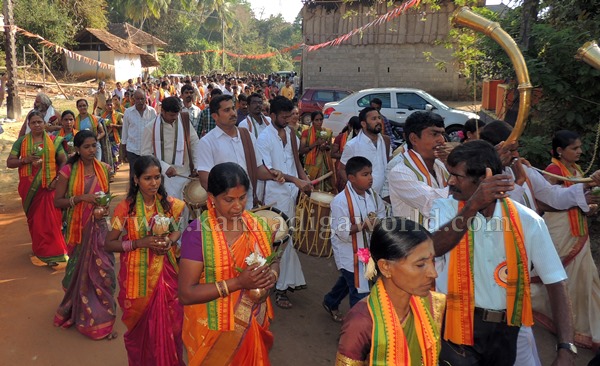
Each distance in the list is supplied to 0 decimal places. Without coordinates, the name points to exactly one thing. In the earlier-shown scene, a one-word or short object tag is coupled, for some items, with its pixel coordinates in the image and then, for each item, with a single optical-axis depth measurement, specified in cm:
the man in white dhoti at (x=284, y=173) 550
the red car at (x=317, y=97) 1681
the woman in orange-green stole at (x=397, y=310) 201
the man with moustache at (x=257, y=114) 727
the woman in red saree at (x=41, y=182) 646
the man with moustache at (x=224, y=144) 507
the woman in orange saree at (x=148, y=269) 368
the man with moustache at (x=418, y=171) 368
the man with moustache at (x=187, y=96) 956
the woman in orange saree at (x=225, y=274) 277
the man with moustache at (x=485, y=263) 260
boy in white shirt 439
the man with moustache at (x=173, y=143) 627
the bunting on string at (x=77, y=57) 1692
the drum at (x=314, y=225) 541
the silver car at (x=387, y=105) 1394
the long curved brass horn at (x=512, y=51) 327
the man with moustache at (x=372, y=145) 545
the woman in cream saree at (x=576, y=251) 457
